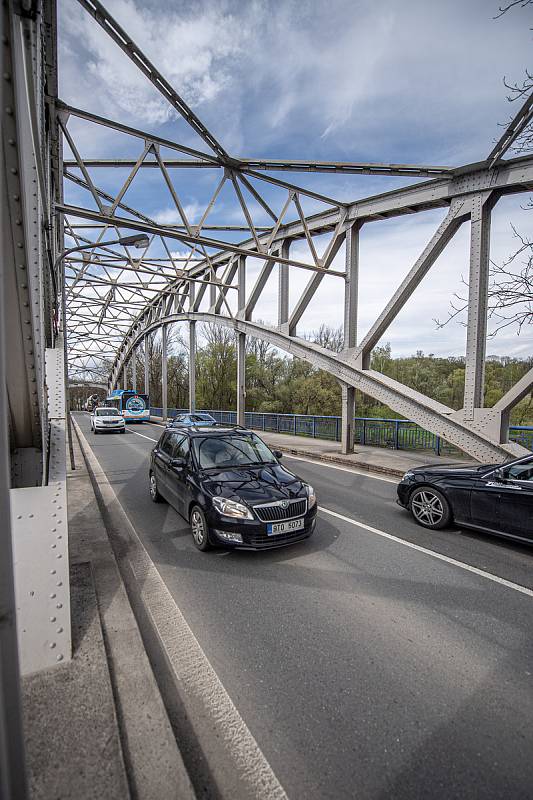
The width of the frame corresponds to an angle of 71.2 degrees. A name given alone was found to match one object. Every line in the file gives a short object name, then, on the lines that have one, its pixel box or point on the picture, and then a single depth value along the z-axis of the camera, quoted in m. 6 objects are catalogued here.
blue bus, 30.12
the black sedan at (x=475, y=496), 4.95
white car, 21.33
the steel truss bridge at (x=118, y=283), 2.22
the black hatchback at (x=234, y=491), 4.60
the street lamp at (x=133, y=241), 8.09
